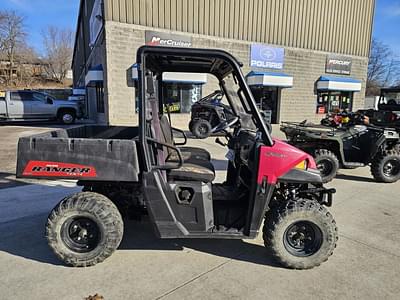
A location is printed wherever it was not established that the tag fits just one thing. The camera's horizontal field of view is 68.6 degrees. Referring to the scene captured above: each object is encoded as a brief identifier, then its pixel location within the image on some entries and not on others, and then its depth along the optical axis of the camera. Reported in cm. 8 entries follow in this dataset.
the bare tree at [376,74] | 4546
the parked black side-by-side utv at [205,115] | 1037
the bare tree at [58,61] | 5508
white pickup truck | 1423
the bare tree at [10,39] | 4128
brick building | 1270
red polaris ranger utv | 260
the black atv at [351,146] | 577
